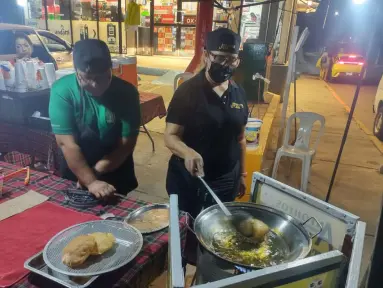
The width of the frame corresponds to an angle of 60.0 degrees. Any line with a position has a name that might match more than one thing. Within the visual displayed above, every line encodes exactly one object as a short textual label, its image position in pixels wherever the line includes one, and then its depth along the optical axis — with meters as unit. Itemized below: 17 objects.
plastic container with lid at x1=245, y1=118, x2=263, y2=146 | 3.72
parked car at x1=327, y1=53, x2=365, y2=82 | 12.62
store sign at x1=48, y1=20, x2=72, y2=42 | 13.41
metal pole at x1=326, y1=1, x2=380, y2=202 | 2.49
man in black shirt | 2.08
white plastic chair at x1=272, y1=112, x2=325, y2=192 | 4.09
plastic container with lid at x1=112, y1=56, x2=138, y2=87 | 5.45
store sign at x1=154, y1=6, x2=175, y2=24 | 13.16
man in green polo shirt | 1.88
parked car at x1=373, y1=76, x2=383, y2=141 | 6.58
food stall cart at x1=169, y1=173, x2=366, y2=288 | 0.84
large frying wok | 1.20
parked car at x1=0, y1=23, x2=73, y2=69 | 5.74
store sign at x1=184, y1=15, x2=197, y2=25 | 13.08
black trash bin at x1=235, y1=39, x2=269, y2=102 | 5.88
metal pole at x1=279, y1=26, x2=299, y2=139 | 4.54
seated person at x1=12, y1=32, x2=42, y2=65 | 5.78
